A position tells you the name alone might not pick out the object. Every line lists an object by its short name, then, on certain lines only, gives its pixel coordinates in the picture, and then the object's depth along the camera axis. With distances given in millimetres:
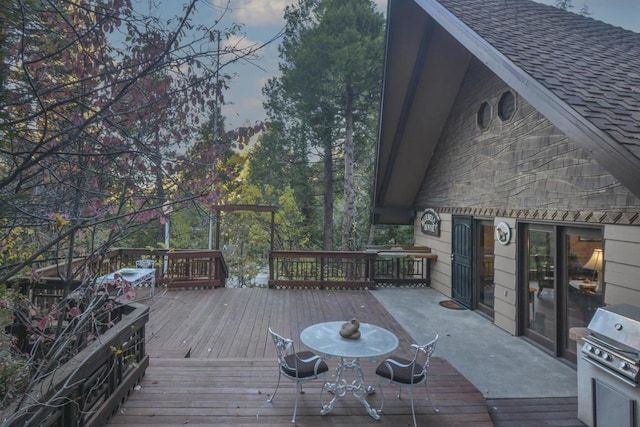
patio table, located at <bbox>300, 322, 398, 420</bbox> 3143
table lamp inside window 3951
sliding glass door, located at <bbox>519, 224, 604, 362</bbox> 4098
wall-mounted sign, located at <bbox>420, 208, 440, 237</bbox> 8159
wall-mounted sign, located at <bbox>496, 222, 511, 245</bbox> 5488
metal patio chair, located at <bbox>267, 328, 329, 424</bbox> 3150
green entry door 6758
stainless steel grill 2588
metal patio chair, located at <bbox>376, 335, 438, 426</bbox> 3070
